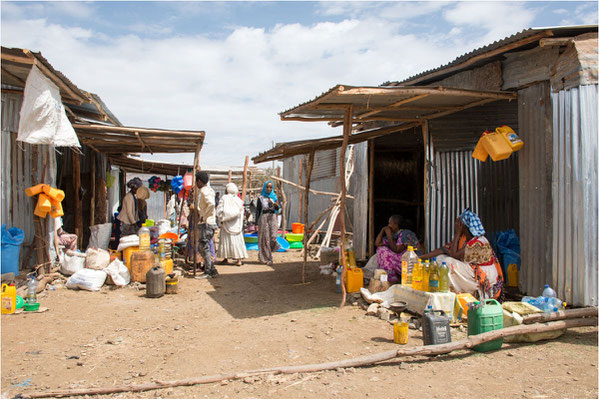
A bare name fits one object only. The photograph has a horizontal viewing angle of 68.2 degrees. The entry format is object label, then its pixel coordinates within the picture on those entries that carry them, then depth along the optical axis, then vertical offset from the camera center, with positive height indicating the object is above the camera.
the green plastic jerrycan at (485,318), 4.41 -1.13
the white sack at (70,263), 7.61 -1.00
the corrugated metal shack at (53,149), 6.77 +1.11
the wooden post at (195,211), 8.80 -0.12
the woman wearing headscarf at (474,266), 5.69 -0.78
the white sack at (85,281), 7.20 -1.24
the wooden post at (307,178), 8.45 +0.52
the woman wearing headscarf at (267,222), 10.81 -0.41
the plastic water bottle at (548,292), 5.11 -1.00
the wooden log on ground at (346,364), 3.42 -1.38
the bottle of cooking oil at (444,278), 5.39 -0.88
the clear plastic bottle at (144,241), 8.00 -0.65
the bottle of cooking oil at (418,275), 5.75 -0.92
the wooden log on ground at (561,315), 4.63 -1.16
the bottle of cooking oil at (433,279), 5.47 -0.91
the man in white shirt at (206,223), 8.84 -0.36
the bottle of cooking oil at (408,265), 6.09 -0.83
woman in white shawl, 9.94 -0.45
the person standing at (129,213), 9.72 -0.18
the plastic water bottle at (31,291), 5.91 -1.16
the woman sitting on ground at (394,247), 7.07 -0.68
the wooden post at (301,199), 17.22 +0.25
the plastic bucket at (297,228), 15.30 -0.78
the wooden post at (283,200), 15.19 +0.19
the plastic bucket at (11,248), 6.53 -0.65
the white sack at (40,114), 5.89 +1.25
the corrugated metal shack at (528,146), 5.11 +0.82
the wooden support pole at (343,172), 6.28 +0.50
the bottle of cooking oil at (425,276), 5.58 -0.89
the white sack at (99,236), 9.19 -0.65
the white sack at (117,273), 7.56 -1.18
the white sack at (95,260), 7.70 -0.96
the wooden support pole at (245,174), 14.90 +1.08
